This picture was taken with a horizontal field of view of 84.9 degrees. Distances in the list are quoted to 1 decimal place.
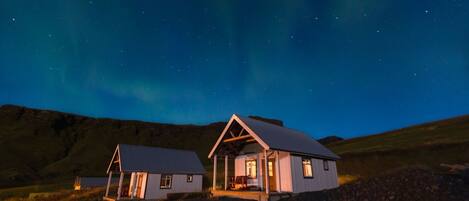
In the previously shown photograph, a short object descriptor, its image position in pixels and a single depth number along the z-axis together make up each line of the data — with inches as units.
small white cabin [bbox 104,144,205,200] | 1072.2
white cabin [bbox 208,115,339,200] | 679.1
